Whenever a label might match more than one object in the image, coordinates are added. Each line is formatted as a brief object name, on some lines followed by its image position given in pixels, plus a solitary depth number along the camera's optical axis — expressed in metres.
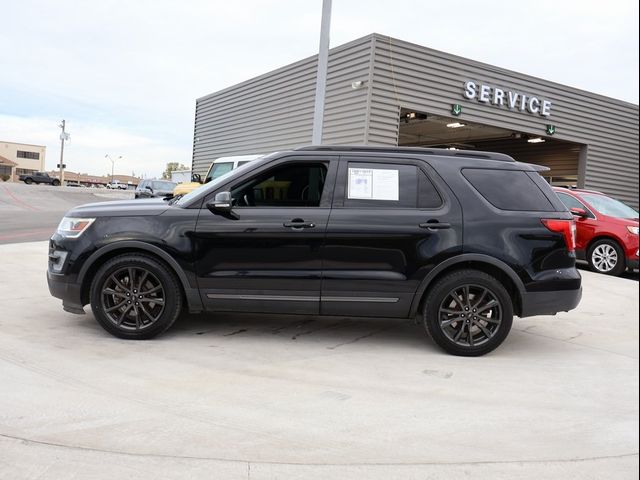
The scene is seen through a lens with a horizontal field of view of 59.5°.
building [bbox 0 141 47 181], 65.81
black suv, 4.68
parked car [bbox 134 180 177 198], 29.73
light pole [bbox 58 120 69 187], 58.14
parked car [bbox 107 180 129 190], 79.94
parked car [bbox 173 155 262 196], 12.35
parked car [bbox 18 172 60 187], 56.16
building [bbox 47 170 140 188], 117.03
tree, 121.24
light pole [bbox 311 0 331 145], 9.68
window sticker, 4.80
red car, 10.08
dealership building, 14.66
